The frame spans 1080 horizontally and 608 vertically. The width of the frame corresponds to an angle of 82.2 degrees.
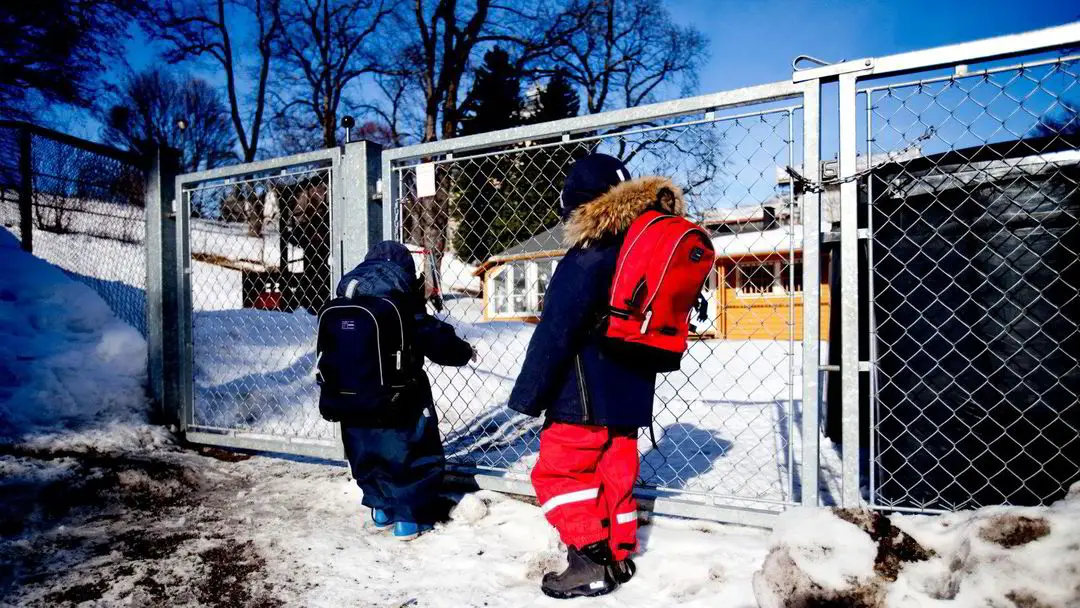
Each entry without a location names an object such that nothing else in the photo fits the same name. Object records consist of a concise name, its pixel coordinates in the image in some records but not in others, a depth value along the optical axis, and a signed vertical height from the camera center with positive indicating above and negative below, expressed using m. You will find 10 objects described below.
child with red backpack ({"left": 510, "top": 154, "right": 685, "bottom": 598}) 2.19 -0.38
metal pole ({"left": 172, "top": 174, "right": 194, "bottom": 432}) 4.21 -0.09
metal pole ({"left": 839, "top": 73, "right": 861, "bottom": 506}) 2.29 +0.04
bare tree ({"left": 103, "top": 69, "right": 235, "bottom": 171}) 26.91 +8.32
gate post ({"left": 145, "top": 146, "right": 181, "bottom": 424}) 4.31 +0.11
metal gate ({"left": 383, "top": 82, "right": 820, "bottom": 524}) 2.41 -0.86
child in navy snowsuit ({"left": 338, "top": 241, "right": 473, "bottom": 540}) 2.73 -0.62
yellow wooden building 13.24 +0.33
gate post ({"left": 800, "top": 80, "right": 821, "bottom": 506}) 2.36 +0.12
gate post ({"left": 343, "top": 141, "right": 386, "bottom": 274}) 3.30 +0.50
